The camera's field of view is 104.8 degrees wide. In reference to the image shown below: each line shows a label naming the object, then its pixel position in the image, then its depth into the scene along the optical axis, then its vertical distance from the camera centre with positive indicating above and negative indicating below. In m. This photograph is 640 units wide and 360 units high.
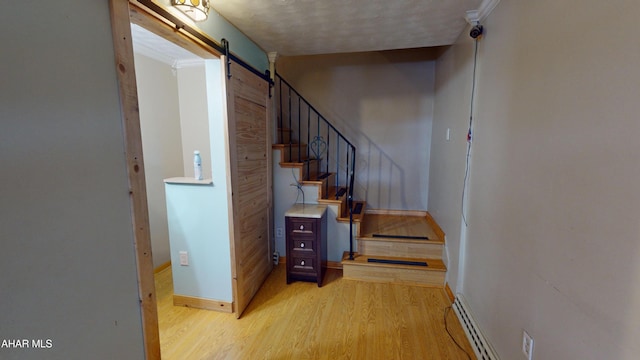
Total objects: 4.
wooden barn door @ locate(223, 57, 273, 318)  1.97 -0.26
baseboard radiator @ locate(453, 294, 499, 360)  1.51 -1.25
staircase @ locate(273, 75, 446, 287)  2.56 -0.95
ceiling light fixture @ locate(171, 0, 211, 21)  1.31 +0.77
